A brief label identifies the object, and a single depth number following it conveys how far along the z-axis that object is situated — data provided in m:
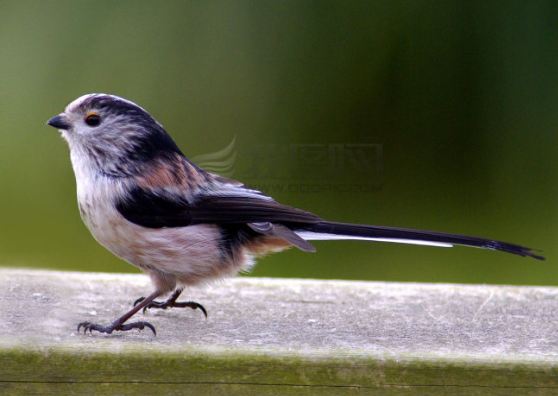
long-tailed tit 2.26
